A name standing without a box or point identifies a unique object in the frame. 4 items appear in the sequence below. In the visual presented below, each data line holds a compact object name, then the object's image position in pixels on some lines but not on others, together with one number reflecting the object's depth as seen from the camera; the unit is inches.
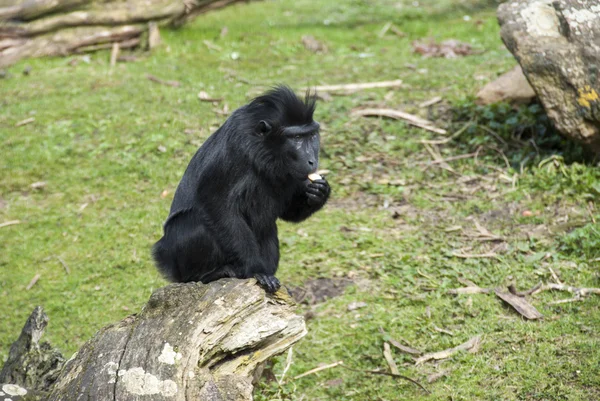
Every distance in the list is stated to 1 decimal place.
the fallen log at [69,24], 900.0
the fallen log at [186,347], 283.1
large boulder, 553.6
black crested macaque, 398.3
